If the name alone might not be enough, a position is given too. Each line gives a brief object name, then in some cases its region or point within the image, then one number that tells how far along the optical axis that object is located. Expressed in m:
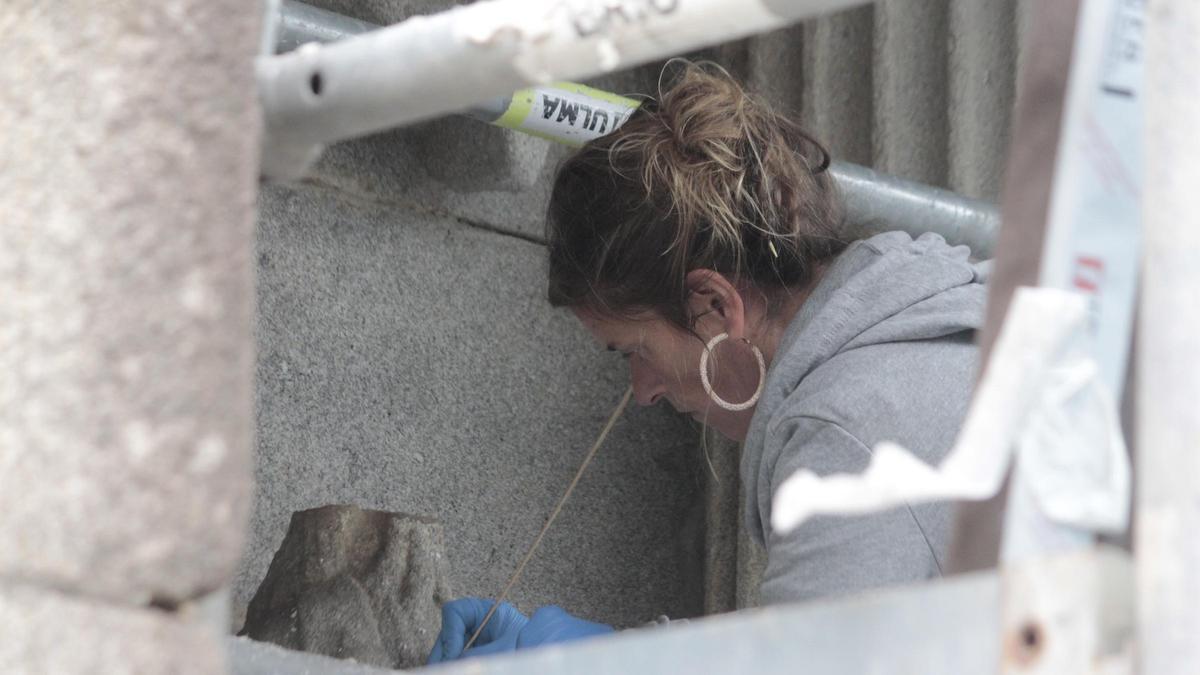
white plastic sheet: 2.92
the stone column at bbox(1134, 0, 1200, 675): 2.83
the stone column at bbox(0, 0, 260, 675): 3.23
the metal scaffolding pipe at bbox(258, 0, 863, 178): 3.62
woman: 5.29
